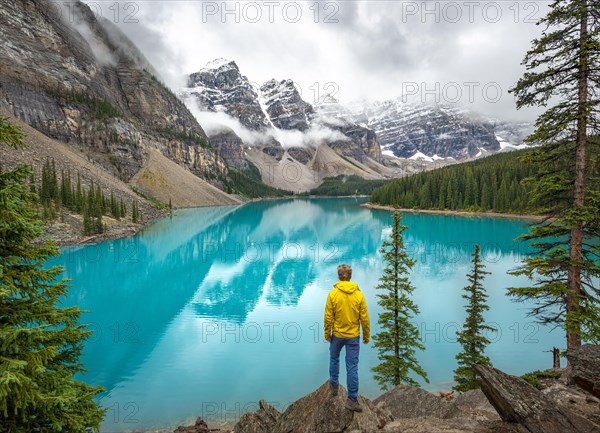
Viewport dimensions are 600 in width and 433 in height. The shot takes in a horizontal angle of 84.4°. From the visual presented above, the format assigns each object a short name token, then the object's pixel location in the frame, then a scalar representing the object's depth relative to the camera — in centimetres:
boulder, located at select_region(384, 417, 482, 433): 713
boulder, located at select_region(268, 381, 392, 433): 731
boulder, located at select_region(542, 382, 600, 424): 780
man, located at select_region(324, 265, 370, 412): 771
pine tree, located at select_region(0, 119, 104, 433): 573
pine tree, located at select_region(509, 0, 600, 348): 1052
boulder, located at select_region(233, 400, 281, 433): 923
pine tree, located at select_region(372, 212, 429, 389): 1591
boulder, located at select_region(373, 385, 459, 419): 1038
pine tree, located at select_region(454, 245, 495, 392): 1575
